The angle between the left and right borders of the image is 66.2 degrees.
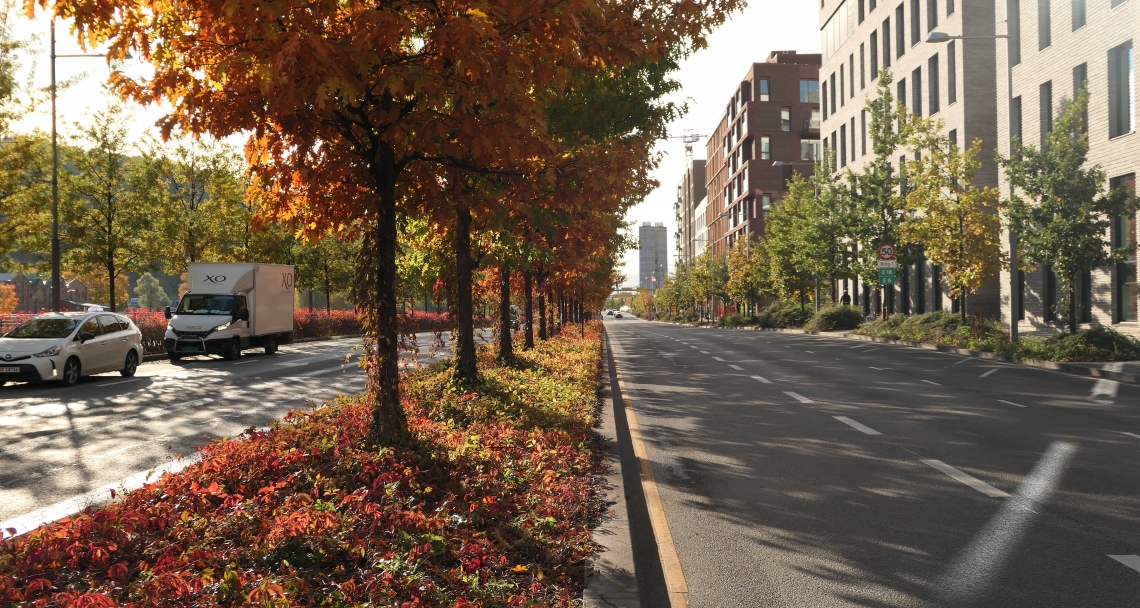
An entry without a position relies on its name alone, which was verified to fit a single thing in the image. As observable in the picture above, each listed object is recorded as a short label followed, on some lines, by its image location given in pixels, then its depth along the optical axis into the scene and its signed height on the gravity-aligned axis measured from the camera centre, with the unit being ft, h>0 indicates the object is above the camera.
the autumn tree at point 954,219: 99.19 +9.46
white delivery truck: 85.30 -0.07
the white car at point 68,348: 54.90 -2.30
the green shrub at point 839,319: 161.99 -3.07
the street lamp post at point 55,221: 78.38 +8.30
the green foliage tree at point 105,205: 97.14 +12.18
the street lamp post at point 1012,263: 82.02 +3.49
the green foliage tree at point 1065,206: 78.59 +8.53
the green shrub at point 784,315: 196.21 -2.76
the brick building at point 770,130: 289.12 +58.47
